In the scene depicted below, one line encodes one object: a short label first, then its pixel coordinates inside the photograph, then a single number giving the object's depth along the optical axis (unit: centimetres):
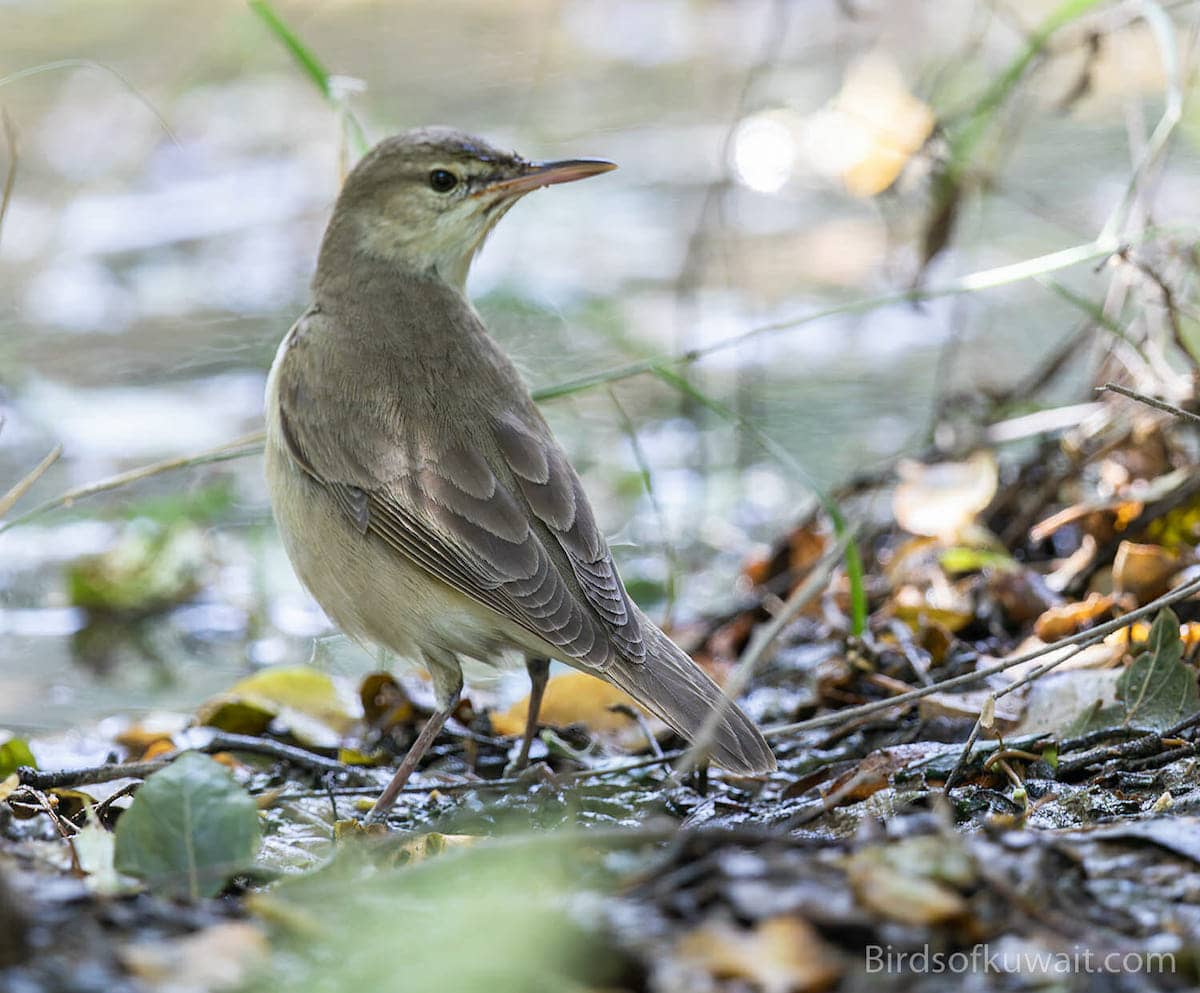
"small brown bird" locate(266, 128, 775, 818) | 771
